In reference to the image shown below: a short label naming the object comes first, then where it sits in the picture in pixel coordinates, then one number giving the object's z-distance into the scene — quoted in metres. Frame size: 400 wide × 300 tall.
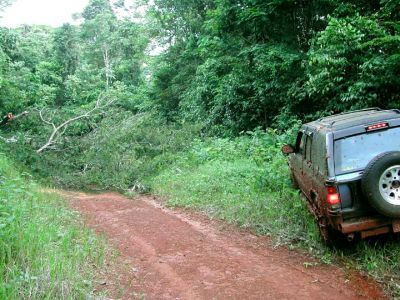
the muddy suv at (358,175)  5.11
